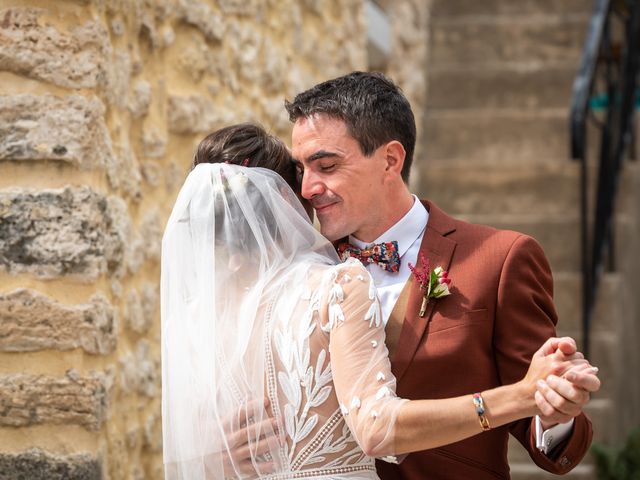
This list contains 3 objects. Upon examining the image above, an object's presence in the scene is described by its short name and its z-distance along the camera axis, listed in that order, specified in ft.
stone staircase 18.45
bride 7.34
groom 8.52
